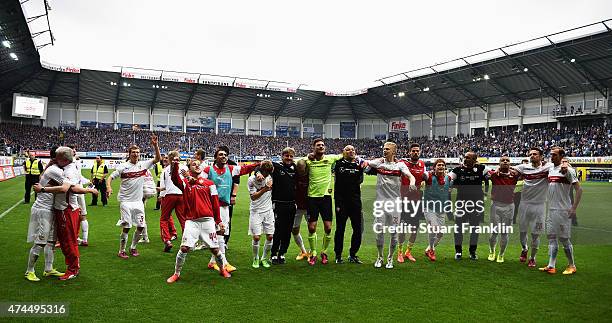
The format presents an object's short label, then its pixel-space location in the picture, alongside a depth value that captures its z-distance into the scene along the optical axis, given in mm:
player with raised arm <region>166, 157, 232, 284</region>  6340
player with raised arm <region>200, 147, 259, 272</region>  7766
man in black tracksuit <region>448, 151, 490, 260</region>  8336
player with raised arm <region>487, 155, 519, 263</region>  8086
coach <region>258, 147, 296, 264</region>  7534
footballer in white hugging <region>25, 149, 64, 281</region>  6066
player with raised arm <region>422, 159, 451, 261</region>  8438
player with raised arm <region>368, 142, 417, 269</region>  7570
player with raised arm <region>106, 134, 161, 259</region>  7914
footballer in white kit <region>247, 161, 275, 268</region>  7328
